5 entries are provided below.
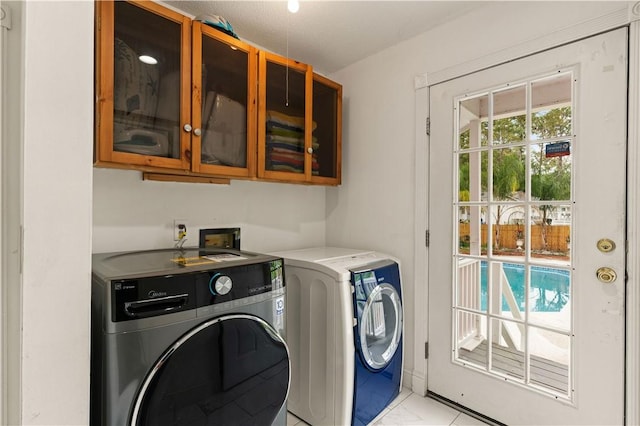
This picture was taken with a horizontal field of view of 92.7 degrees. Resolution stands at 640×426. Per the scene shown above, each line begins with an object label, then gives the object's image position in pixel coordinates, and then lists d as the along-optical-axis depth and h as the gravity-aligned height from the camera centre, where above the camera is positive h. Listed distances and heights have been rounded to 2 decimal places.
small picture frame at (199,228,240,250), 1.84 -0.17
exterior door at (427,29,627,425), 1.34 -0.12
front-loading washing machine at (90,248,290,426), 0.92 -0.45
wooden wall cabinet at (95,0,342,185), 1.25 +0.54
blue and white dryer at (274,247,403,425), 1.53 -0.67
